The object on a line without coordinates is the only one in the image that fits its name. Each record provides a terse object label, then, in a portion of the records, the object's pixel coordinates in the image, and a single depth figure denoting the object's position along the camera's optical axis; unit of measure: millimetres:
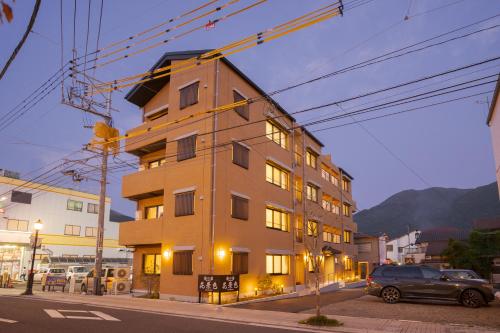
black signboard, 20312
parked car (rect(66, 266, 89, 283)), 37906
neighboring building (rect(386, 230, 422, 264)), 80688
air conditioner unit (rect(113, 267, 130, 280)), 26297
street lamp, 23869
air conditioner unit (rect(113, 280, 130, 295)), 25891
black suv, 17202
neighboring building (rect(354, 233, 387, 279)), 54938
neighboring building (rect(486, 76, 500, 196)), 16794
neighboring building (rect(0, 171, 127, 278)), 43122
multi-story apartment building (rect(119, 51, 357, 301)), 22984
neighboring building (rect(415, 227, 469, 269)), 53125
